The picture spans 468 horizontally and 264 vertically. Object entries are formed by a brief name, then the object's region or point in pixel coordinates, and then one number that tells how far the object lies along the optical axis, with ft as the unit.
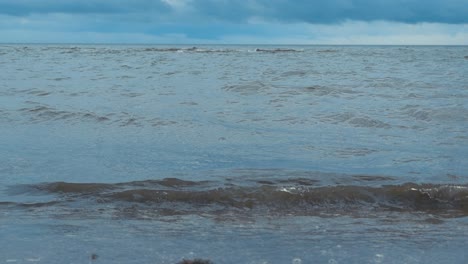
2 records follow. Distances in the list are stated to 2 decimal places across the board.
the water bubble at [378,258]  14.46
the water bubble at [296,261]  14.33
